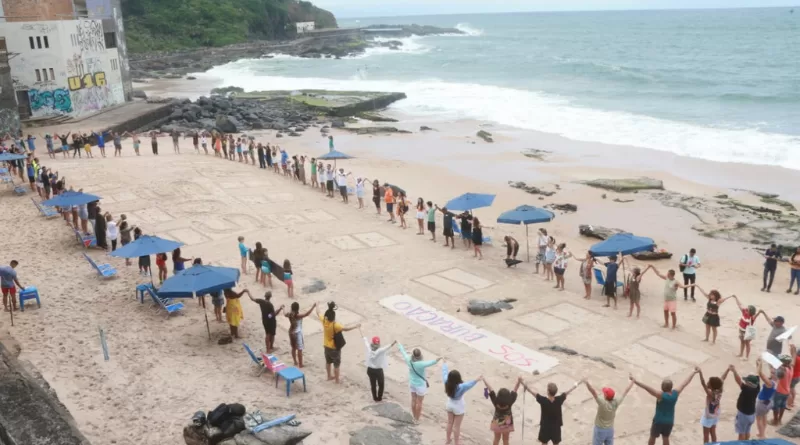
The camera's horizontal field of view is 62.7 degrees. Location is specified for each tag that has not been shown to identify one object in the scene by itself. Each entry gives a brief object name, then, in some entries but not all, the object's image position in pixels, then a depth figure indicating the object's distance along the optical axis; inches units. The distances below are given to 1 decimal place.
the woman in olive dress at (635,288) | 560.1
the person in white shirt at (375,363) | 393.1
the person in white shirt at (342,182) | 945.5
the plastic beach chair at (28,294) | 541.6
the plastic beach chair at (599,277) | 622.6
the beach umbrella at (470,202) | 745.0
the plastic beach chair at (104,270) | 613.6
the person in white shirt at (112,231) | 689.0
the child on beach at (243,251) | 657.6
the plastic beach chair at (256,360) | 442.2
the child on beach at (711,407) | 350.9
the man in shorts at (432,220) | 791.6
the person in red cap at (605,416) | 337.4
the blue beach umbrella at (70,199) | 688.4
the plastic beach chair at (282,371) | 407.9
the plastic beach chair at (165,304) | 544.4
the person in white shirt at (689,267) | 621.6
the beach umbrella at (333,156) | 1024.2
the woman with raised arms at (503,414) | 337.7
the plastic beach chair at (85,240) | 706.2
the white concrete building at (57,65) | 1443.2
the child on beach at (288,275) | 593.6
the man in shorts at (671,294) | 536.4
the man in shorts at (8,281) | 522.9
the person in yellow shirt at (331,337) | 425.1
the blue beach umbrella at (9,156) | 903.7
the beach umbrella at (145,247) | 553.6
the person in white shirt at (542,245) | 671.8
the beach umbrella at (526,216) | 690.2
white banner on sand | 483.9
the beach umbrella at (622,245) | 609.3
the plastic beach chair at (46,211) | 812.4
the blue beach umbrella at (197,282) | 467.8
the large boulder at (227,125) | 1628.9
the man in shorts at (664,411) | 343.9
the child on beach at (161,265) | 609.3
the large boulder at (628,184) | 1031.6
